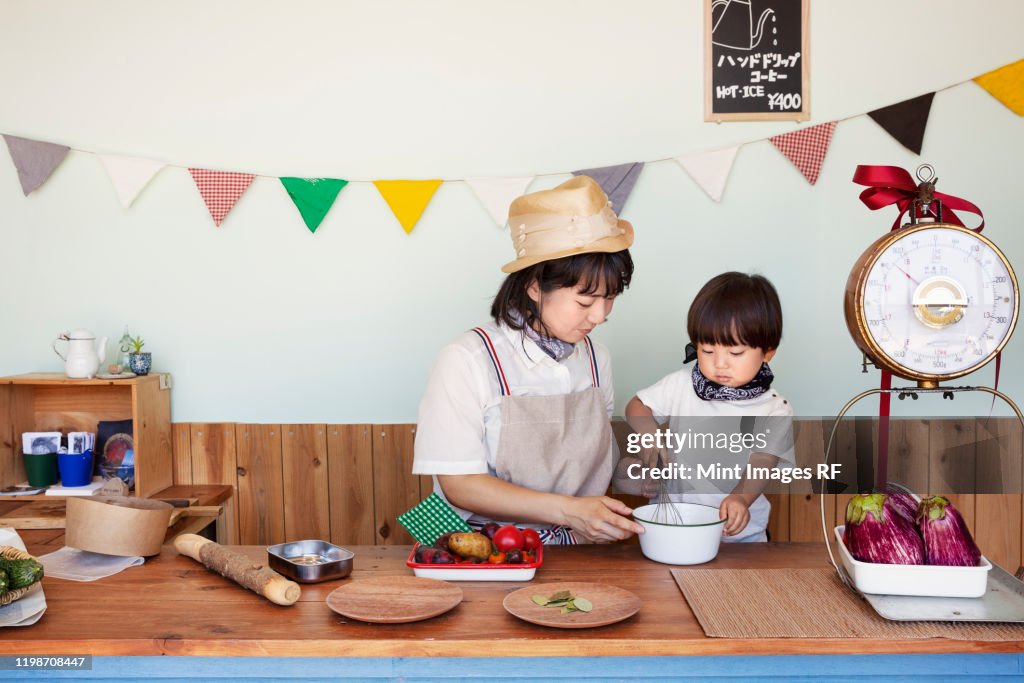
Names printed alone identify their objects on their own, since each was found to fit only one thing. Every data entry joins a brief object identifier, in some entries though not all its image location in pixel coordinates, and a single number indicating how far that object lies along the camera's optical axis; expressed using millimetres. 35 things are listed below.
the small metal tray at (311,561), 1699
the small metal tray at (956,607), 1438
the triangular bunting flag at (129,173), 3002
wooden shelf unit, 2848
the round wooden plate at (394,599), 1470
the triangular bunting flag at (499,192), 2992
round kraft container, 1832
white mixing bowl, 1797
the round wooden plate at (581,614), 1438
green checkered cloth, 1938
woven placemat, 1412
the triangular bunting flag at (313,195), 3006
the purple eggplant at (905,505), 1567
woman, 2061
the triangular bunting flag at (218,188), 3002
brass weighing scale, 1495
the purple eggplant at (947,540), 1504
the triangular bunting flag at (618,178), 2986
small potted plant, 2924
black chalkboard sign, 2971
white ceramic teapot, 2846
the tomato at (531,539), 1800
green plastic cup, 2906
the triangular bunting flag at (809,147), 2943
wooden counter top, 1398
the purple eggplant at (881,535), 1517
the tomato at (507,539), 1774
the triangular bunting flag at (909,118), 2932
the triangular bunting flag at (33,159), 2980
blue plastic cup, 2879
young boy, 2270
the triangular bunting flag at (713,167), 2977
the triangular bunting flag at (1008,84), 2895
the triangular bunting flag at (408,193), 3006
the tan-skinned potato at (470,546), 1730
